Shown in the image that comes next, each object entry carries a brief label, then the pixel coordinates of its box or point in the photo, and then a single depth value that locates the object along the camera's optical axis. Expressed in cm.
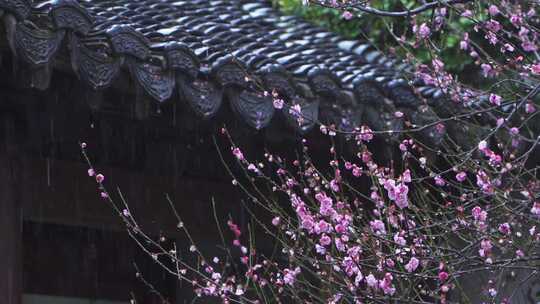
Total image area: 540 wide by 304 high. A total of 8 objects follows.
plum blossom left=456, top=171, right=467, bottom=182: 878
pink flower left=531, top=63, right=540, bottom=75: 826
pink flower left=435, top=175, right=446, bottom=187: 882
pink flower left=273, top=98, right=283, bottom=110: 918
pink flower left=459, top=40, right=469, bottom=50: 1088
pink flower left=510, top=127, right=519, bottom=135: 971
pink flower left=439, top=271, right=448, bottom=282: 750
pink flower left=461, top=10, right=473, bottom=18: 855
